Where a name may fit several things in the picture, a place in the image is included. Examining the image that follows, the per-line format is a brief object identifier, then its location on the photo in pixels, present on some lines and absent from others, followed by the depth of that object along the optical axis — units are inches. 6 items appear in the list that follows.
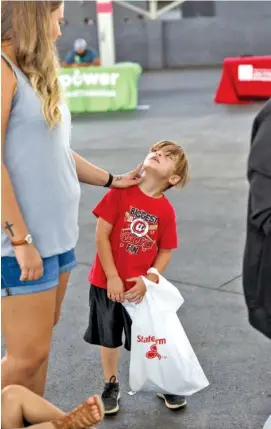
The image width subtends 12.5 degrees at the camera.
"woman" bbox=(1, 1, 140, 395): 135.3
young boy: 180.7
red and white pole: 897.9
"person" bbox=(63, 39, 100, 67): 879.9
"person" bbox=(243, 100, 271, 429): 125.8
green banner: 748.7
